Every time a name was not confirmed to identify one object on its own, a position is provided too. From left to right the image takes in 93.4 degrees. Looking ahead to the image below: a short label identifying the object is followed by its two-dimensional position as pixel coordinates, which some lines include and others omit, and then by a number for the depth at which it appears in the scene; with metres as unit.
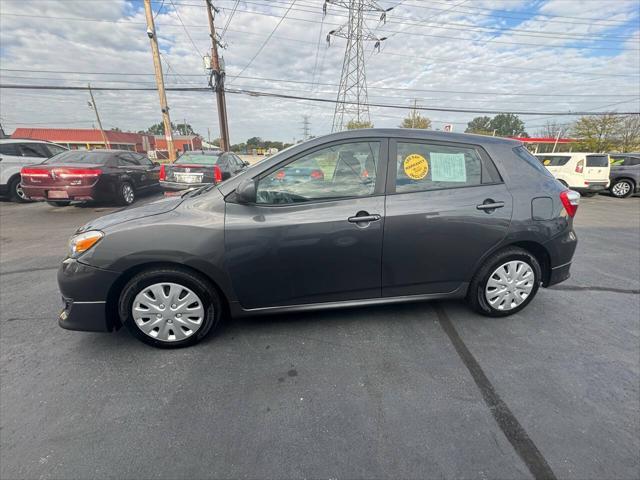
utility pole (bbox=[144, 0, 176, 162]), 12.93
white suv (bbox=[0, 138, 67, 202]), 8.09
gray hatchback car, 2.22
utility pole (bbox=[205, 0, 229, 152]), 16.23
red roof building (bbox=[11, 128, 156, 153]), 53.66
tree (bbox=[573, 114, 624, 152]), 28.61
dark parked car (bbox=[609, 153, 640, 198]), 11.45
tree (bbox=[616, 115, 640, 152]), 28.86
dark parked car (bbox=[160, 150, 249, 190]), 7.55
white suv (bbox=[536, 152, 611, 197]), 10.70
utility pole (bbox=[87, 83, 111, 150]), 36.31
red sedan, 6.76
